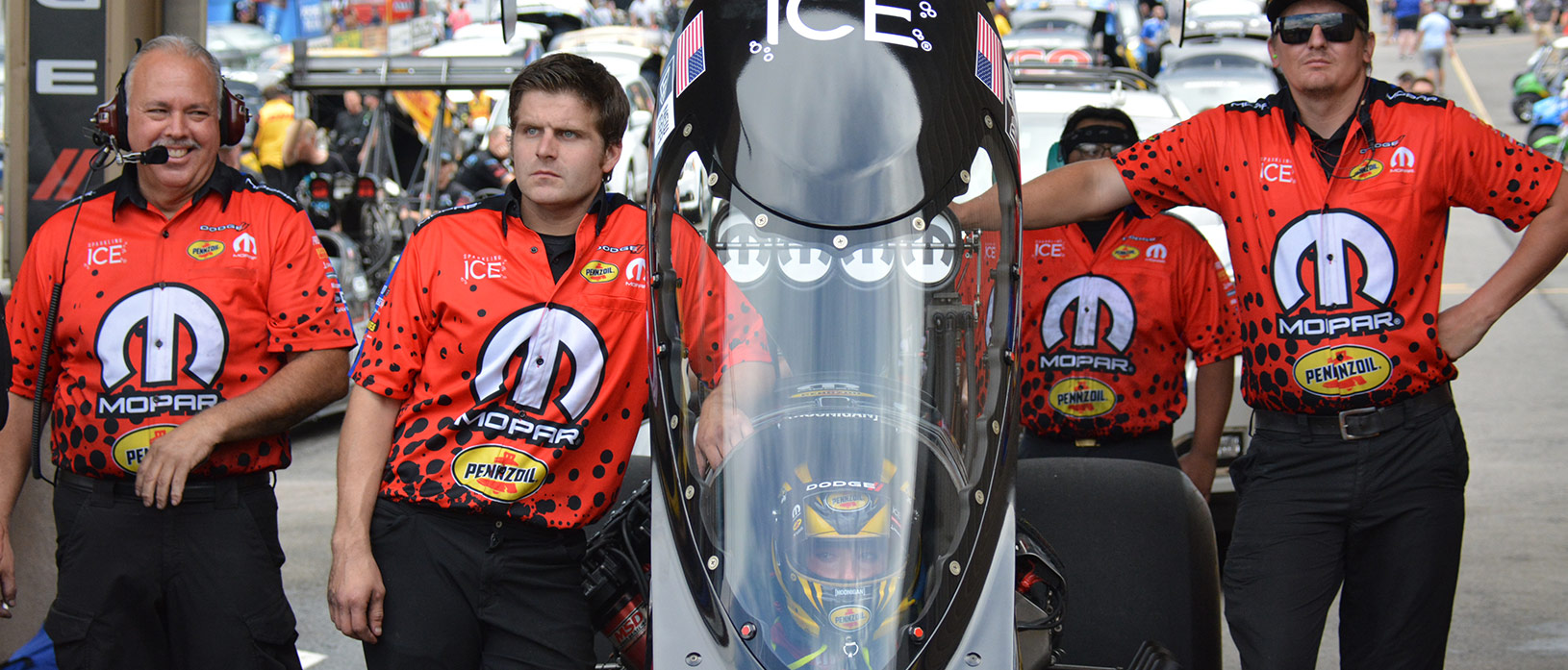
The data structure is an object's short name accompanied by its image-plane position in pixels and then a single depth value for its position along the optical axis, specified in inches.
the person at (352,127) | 767.7
